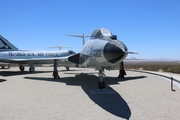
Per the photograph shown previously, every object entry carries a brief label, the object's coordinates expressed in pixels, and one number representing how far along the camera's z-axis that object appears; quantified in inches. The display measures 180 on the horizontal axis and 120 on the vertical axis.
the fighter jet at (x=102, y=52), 241.8
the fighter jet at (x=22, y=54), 780.3
